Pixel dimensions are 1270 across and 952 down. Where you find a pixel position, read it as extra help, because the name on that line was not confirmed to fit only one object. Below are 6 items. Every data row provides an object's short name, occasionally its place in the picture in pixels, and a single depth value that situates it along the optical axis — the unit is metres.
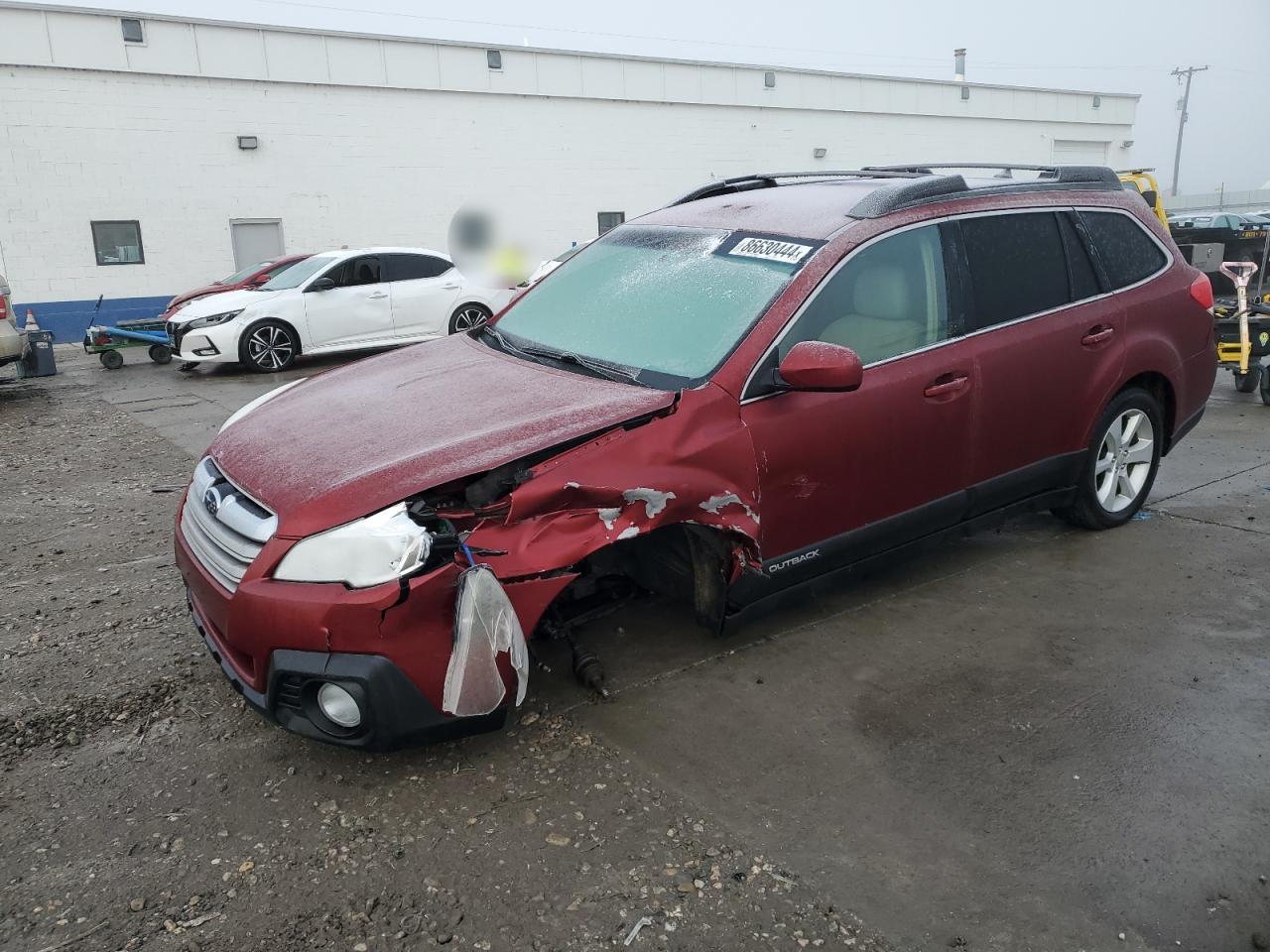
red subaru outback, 2.82
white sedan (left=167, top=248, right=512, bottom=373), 11.95
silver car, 10.06
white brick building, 16.31
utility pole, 63.09
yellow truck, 12.27
